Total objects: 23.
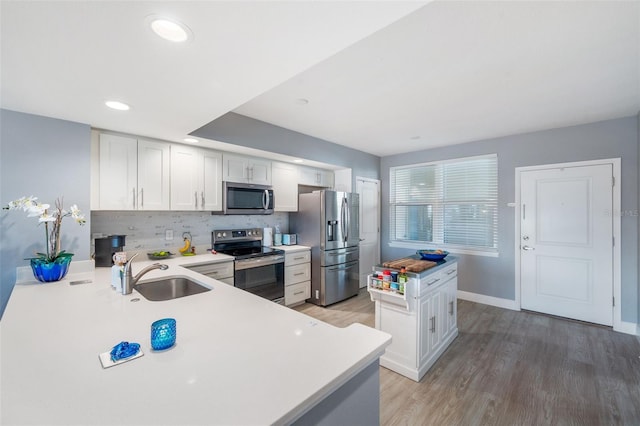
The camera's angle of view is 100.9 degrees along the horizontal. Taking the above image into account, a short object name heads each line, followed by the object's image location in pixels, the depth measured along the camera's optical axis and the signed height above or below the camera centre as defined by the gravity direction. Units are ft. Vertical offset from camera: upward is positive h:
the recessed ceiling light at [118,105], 6.34 +2.65
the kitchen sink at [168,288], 6.84 -2.00
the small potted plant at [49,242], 6.24 -0.73
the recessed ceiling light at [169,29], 3.69 +2.69
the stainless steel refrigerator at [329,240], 12.62 -1.35
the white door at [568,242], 10.69 -1.28
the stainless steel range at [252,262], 10.36 -2.03
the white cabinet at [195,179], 9.66 +1.32
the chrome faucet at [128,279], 5.61 -1.40
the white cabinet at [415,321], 7.38 -3.22
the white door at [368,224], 15.89 -0.74
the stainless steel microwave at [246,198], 10.74 +0.61
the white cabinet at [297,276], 12.03 -3.00
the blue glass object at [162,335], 3.33 -1.56
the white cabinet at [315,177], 13.91 +1.98
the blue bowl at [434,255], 8.98 -1.48
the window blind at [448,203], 13.51 +0.52
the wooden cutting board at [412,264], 7.69 -1.61
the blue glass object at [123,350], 3.12 -1.66
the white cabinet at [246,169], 10.97 +1.89
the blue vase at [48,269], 6.40 -1.37
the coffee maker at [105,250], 8.46 -1.19
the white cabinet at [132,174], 8.27 +1.30
